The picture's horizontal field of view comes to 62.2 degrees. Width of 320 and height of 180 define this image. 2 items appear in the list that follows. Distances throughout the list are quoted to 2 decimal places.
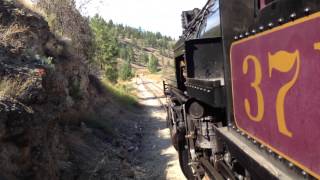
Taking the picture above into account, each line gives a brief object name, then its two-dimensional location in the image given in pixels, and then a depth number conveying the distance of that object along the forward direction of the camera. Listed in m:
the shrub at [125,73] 46.86
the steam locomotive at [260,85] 1.43
